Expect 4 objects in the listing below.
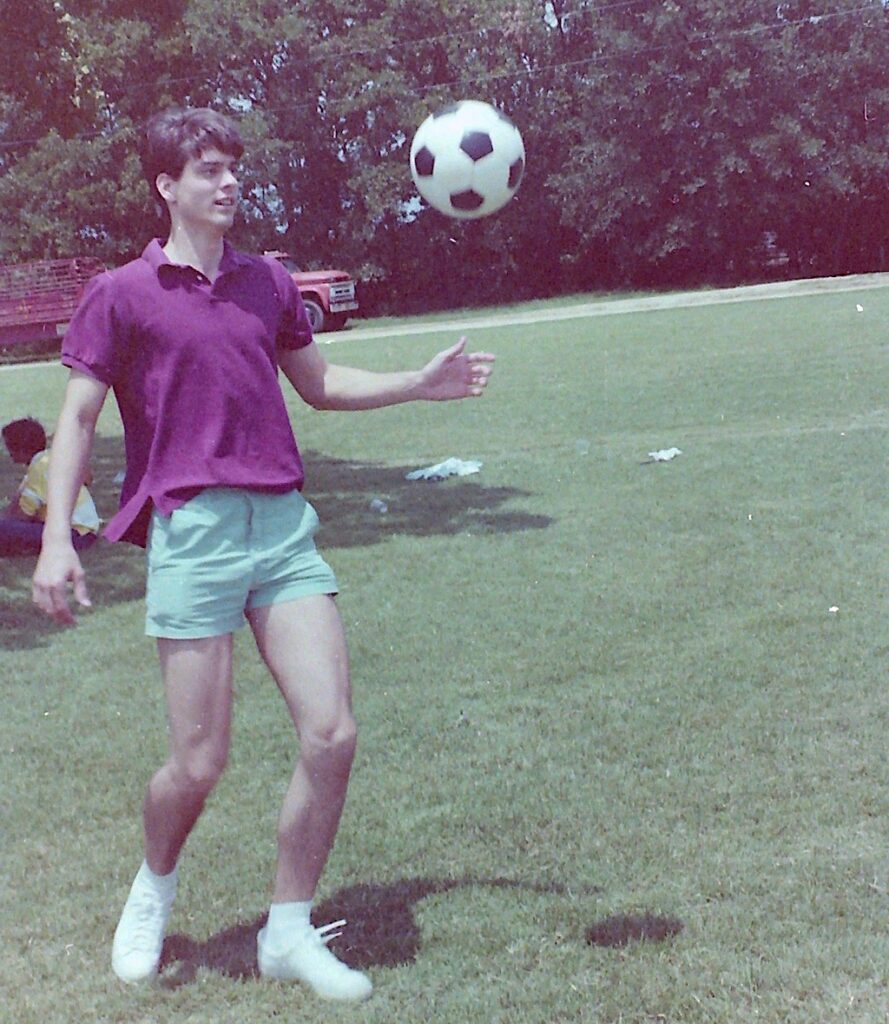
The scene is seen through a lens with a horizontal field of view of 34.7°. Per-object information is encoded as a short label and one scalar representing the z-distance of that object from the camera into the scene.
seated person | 9.01
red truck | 33.56
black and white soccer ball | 5.52
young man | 3.15
